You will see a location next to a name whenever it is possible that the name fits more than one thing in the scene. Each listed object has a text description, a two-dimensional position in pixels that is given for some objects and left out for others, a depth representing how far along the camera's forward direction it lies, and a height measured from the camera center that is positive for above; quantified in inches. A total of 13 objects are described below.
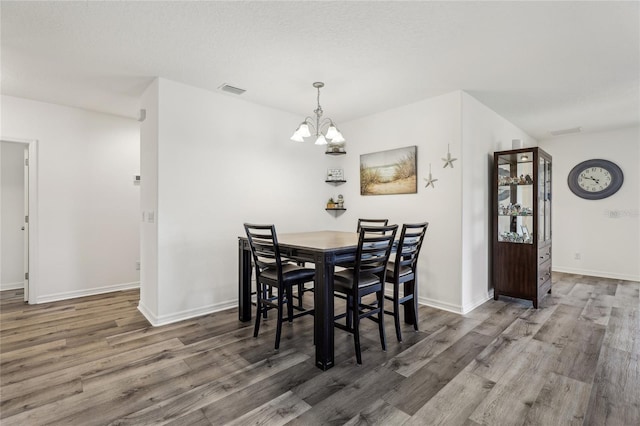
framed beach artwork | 154.1 +21.1
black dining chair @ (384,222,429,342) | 105.3 -20.8
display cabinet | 144.8 -5.6
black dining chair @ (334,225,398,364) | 93.6 -20.9
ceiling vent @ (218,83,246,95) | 131.1 +52.5
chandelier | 116.0 +29.1
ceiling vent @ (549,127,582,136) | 204.5 +54.7
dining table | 89.4 -17.0
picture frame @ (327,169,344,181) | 187.0 +22.3
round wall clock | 202.2 +22.6
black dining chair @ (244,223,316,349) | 99.9 -20.5
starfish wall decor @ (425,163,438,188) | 146.6 +14.9
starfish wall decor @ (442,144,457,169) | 139.4 +23.2
